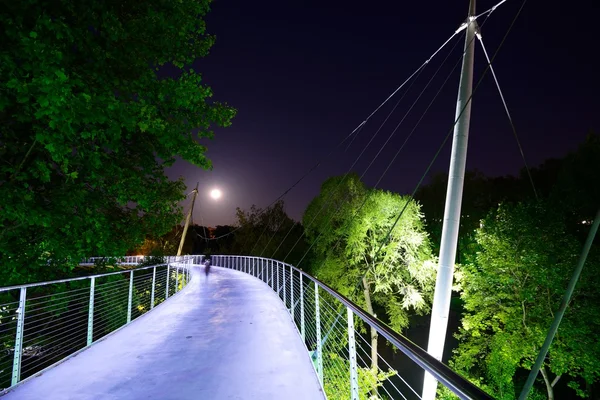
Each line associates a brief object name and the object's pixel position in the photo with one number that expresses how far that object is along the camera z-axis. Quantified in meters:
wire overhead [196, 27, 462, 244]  9.54
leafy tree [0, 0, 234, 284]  5.14
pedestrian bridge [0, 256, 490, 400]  3.38
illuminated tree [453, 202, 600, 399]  14.42
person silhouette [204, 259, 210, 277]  19.34
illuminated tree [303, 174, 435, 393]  22.33
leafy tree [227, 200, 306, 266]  47.66
